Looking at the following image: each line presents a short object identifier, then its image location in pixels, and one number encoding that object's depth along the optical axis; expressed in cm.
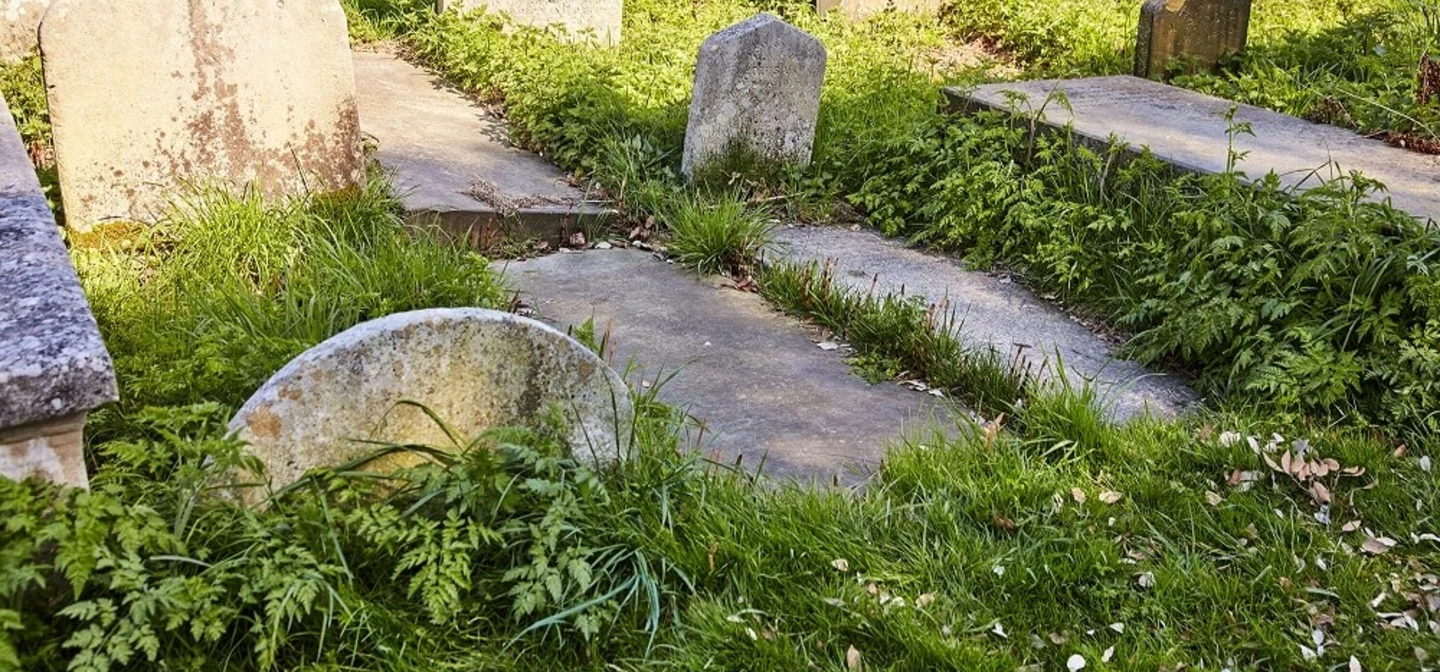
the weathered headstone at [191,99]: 430
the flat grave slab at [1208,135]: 488
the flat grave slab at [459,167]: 540
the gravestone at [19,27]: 656
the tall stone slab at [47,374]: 223
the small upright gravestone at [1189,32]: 683
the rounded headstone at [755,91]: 572
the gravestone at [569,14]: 788
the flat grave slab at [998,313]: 409
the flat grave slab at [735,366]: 374
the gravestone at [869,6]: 918
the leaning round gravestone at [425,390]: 268
